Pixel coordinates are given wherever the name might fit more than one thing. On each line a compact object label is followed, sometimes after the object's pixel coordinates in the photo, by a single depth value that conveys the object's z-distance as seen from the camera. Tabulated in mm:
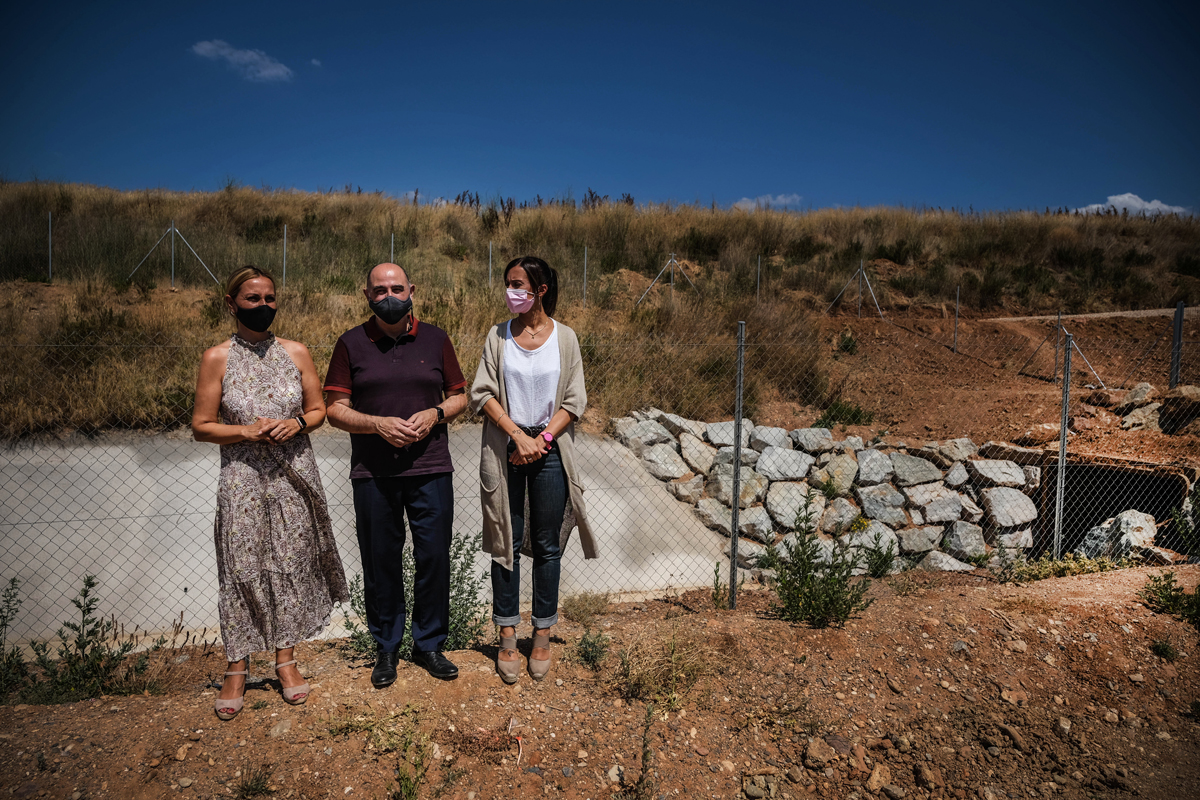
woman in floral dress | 2949
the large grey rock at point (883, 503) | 7492
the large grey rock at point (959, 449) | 8398
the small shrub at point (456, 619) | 3902
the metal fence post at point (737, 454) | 4871
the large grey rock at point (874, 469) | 7875
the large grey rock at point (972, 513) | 7727
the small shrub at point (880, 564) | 6000
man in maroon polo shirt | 3094
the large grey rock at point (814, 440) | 8188
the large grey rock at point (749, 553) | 6879
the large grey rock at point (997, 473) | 7996
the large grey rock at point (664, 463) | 7840
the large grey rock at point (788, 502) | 7328
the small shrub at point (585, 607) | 5422
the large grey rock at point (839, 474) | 7742
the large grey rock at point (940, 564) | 6989
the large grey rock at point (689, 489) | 7617
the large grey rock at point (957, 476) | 7961
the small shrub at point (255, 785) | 2701
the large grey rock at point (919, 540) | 7312
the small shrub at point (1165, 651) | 4344
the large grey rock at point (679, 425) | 8508
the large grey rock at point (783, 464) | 7777
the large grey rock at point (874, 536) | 7129
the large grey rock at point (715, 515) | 7309
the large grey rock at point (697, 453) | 8031
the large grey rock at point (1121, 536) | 6492
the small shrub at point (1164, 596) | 4828
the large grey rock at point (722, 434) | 8328
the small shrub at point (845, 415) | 10234
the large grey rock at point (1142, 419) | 9258
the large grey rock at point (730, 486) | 7516
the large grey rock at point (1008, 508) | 7664
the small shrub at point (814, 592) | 4465
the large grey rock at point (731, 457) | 7827
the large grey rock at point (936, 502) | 7617
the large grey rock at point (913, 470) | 7945
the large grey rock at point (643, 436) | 8242
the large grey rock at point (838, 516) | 7370
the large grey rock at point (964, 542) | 7281
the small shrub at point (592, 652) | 3873
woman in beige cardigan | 3314
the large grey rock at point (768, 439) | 8211
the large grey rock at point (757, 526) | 7172
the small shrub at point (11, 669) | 3703
